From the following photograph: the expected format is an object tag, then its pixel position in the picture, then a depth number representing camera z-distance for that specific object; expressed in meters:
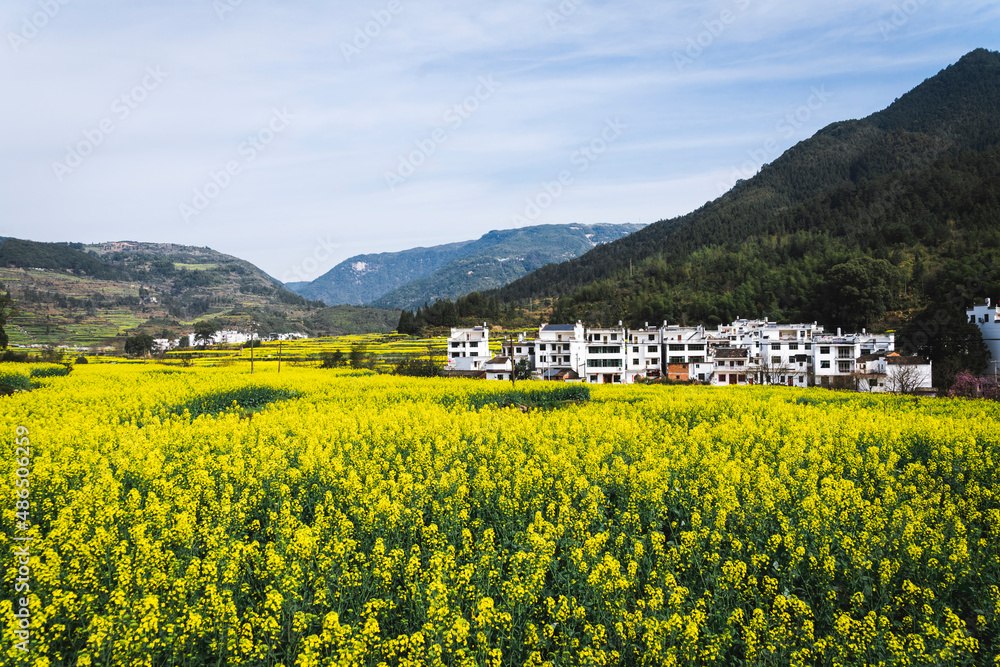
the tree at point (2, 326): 49.25
